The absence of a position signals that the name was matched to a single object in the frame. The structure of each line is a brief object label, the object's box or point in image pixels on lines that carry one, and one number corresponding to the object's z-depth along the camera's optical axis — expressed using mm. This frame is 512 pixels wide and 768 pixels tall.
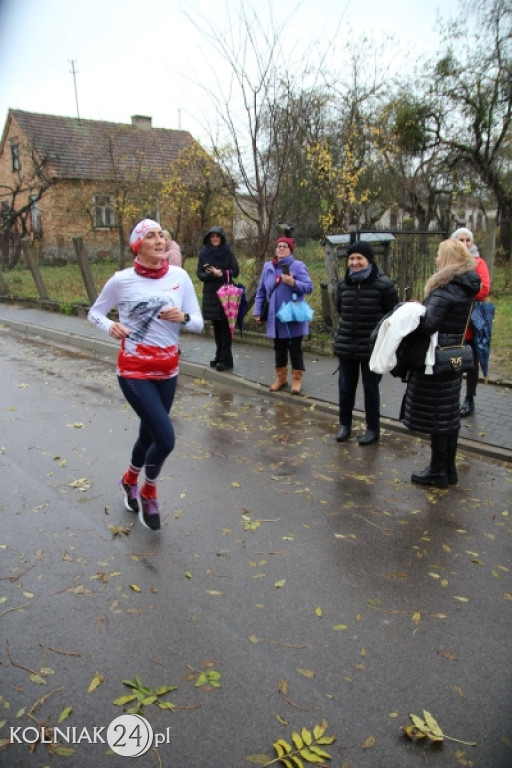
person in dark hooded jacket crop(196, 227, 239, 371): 8648
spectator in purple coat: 7332
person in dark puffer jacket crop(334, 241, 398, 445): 5695
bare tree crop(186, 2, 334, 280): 10195
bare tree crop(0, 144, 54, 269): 21703
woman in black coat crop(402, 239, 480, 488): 4465
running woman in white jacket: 3889
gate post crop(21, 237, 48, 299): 16469
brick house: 16906
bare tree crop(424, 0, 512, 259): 18281
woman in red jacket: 5832
